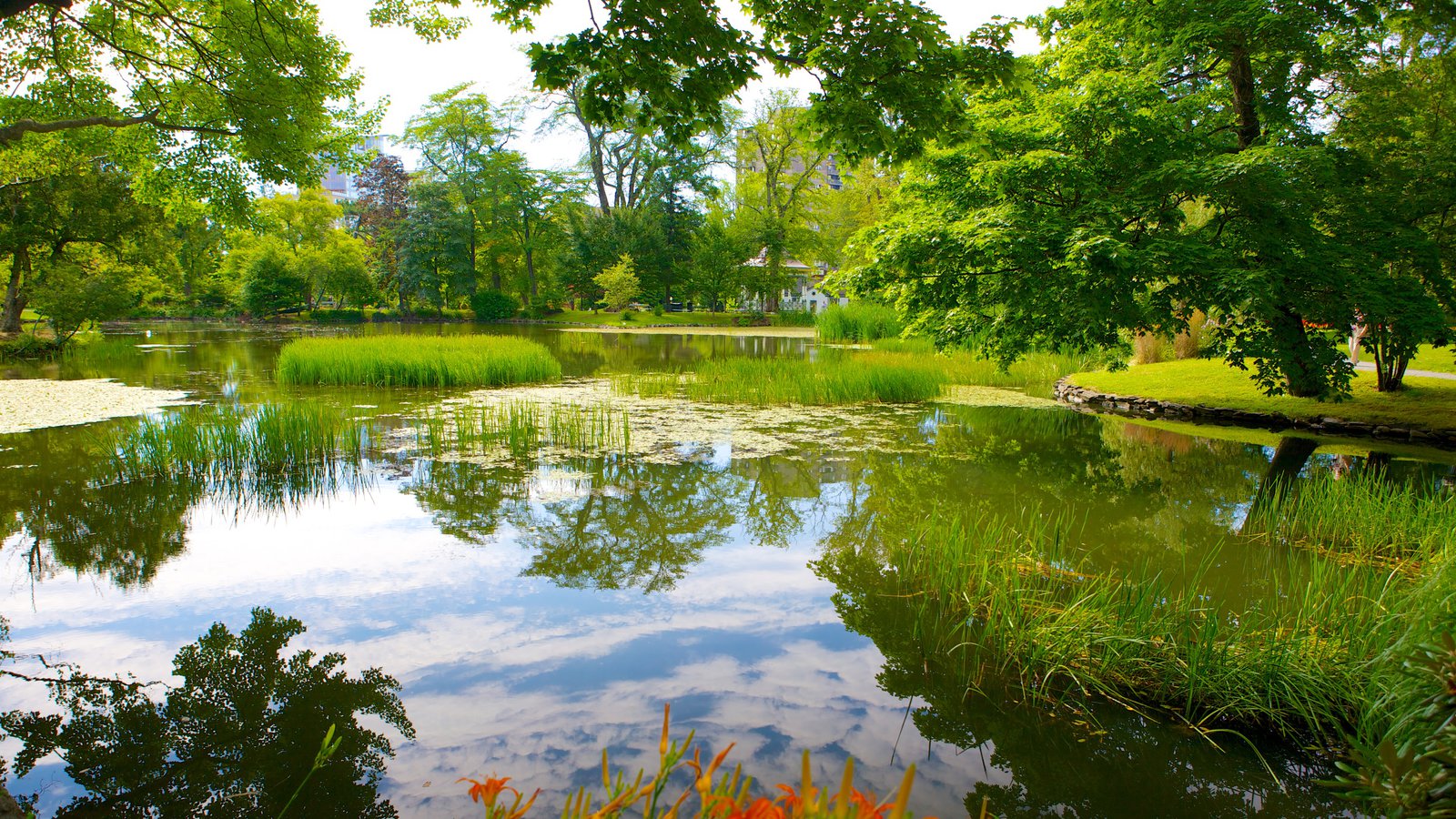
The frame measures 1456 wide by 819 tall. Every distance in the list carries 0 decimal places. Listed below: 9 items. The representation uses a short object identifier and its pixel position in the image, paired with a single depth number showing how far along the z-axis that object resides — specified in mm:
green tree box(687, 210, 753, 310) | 38094
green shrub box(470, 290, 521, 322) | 38969
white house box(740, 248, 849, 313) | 43281
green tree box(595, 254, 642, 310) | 36469
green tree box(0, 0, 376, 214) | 10188
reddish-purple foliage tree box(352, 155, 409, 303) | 43312
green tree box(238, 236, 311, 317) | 36375
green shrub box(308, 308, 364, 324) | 37531
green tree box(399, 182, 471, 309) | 37219
